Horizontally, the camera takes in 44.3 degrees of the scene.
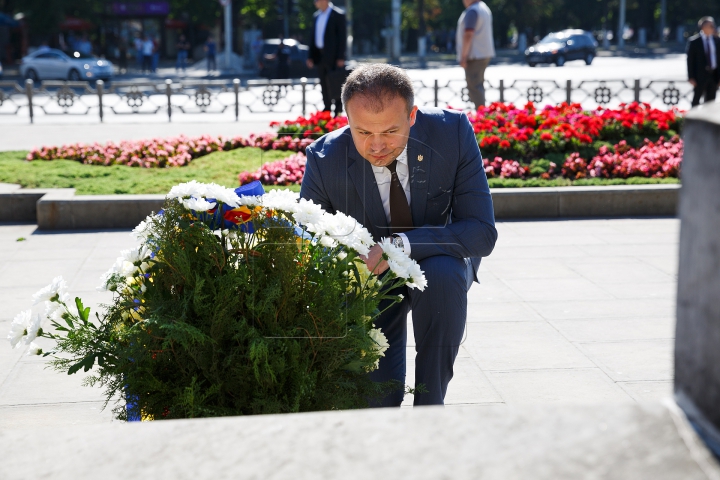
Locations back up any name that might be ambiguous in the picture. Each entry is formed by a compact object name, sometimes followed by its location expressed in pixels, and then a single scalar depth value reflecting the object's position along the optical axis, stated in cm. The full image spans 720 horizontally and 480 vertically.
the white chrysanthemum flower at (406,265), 262
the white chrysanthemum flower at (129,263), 258
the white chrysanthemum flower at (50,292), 264
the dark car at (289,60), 2927
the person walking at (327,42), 1248
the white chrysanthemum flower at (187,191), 255
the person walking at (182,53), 3884
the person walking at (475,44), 1124
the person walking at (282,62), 2773
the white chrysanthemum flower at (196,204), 249
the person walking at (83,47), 3964
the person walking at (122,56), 4181
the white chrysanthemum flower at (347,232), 249
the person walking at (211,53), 3681
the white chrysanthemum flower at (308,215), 248
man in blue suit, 305
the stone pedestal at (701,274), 111
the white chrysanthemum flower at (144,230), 261
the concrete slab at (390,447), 114
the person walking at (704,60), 1266
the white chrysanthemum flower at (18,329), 265
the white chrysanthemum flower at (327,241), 249
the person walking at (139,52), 3969
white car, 3117
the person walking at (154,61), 3831
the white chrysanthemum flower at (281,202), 249
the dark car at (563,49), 3491
